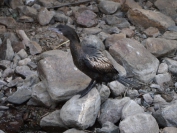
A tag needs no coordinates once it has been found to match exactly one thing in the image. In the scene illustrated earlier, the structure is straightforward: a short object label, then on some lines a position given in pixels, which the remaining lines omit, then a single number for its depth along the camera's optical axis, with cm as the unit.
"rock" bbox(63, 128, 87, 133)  1279
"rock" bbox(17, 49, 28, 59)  1630
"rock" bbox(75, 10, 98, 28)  1798
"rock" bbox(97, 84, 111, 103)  1402
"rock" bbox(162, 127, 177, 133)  1248
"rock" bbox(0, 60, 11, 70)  1581
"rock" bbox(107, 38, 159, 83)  1537
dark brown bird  1269
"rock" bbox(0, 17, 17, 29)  1772
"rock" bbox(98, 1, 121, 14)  1876
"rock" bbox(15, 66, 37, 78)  1548
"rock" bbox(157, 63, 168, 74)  1576
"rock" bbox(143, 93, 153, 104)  1437
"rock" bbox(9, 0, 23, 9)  1866
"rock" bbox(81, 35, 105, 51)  1622
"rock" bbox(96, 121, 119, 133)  1270
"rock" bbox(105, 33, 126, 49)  1663
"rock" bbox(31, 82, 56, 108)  1415
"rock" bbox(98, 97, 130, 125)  1357
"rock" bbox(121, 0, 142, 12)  1886
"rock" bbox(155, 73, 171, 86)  1538
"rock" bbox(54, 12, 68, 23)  1808
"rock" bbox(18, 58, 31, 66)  1594
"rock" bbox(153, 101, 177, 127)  1293
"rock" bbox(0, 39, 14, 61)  1617
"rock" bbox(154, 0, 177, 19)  1917
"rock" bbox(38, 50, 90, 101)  1387
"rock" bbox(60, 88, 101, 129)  1289
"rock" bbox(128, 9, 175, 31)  1792
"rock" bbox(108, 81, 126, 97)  1447
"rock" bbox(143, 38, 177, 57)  1637
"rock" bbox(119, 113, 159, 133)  1233
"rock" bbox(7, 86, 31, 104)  1434
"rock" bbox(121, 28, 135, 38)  1755
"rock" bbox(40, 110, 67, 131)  1336
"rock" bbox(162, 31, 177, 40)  1742
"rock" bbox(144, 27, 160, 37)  1772
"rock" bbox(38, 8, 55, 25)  1783
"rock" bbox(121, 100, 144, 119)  1316
